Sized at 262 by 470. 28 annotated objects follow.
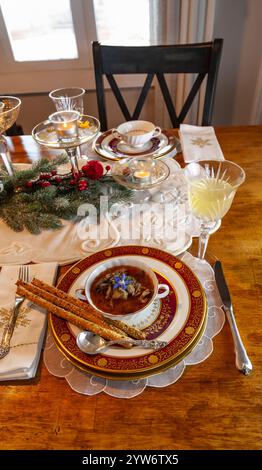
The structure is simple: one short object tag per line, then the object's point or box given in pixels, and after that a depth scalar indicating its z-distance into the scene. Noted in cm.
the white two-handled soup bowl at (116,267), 53
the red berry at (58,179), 88
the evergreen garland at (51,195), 81
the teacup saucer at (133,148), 102
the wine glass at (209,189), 65
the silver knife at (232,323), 52
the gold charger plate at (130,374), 49
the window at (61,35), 172
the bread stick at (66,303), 55
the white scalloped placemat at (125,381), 51
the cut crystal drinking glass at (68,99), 100
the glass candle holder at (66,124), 86
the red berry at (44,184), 86
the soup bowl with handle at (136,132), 99
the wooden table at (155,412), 46
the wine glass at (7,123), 87
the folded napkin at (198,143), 102
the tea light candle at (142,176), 86
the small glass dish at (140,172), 85
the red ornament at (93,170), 85
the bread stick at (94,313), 53
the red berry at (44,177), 89
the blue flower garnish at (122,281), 56
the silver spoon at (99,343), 52
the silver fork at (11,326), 54
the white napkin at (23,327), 52
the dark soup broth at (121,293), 56
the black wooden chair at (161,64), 122
